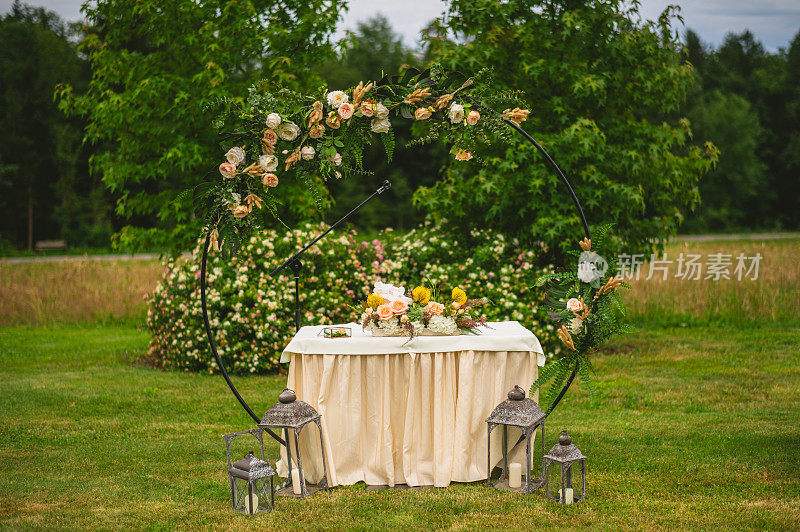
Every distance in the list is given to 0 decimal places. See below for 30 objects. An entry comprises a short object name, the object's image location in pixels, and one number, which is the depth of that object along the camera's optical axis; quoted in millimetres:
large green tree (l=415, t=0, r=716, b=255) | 9188
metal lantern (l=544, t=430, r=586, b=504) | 4375
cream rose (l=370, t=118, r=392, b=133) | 5078
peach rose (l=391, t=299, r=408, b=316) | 4742
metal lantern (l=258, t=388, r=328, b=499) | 4504
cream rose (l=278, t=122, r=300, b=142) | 4996
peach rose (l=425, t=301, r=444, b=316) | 4773
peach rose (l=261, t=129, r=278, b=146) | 5004
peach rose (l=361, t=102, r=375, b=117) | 5020
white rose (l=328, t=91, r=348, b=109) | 4984
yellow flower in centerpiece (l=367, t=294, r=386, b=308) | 4840
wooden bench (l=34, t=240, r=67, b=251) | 27953
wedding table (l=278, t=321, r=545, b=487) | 4715
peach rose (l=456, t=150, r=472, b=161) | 5362
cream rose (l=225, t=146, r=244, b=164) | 4961
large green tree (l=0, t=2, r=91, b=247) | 29328
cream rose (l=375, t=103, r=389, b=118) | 5031
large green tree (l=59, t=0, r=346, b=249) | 9438
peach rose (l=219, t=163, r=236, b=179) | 4922
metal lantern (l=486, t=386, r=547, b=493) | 4523
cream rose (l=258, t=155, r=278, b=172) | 4977
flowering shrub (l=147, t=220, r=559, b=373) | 8453
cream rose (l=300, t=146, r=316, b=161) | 5066
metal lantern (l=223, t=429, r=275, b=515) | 4309
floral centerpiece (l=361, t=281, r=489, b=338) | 4770
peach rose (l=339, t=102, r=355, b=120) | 4970
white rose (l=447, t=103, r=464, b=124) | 5066
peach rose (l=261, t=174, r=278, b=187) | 5016
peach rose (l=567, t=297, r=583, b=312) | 4836
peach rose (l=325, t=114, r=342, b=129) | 5039
